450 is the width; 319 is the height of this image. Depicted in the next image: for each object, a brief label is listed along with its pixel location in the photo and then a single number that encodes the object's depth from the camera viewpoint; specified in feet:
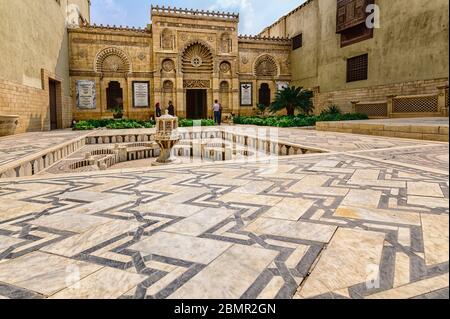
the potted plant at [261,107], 61.11
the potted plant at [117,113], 57.82
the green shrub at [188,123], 50.21
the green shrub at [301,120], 43.75
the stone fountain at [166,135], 23.44
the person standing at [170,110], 52.89
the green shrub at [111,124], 44.96
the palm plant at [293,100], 50.16
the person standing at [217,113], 52.65
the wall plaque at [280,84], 70.60
